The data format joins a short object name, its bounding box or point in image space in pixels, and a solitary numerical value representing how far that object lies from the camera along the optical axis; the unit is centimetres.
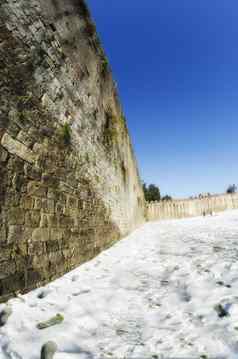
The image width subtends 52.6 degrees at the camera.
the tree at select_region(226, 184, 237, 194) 4741
